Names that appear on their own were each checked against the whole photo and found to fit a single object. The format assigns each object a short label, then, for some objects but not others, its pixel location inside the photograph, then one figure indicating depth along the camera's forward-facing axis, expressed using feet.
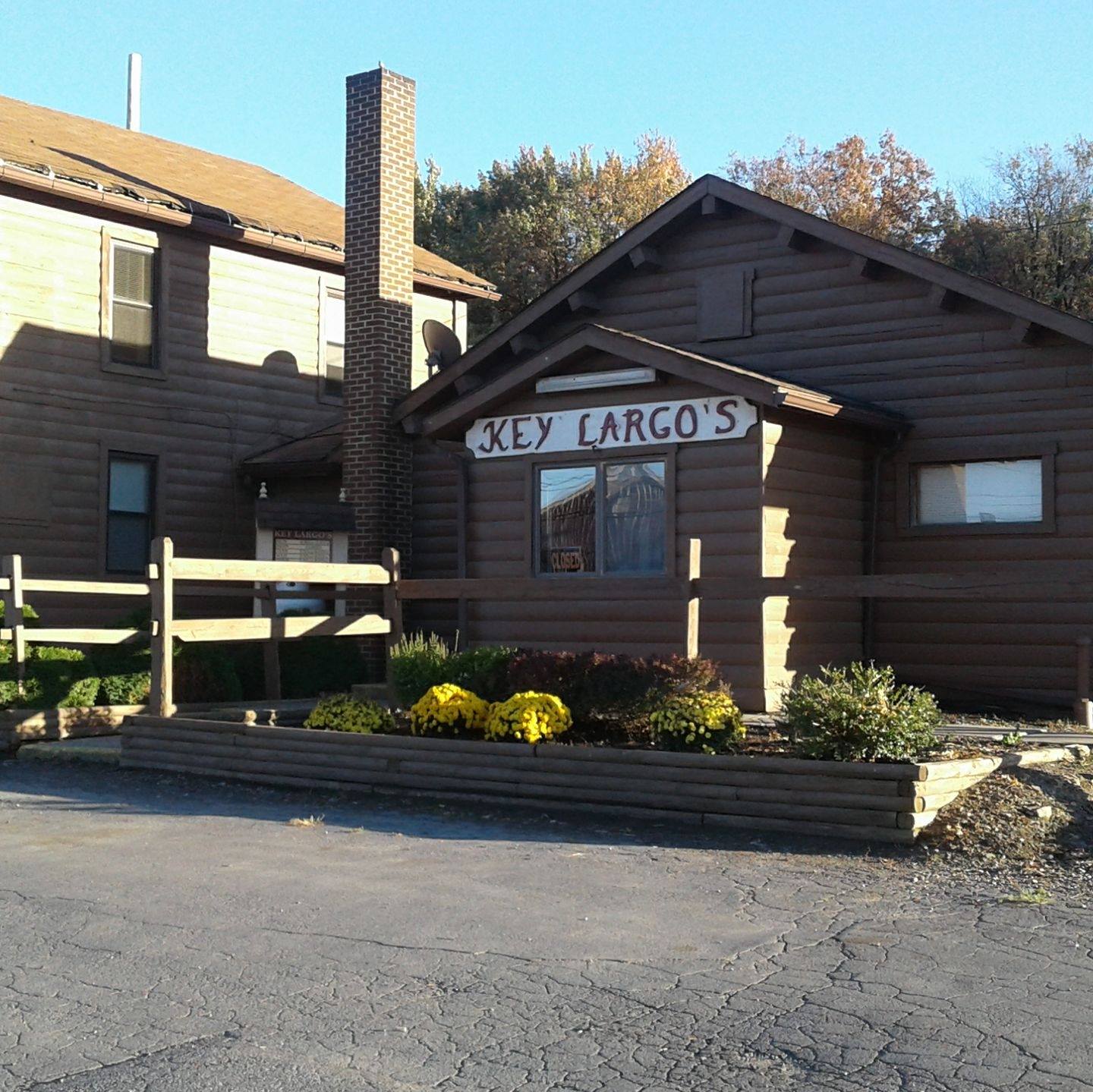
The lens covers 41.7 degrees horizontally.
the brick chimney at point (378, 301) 61.72
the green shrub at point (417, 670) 43.80
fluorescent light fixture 50.93
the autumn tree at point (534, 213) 142.10
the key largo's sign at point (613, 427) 49.08
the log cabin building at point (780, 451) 49.37
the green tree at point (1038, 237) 125.18
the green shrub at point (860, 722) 31.83
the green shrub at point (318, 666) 57.98
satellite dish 67.10
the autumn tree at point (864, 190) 139.64
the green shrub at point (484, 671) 41.57
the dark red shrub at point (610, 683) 36.55
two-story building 63.31
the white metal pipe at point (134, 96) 92.17
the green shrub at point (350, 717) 41.45
